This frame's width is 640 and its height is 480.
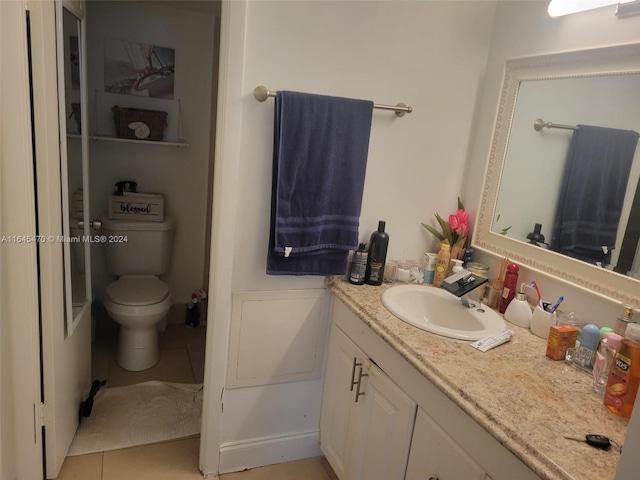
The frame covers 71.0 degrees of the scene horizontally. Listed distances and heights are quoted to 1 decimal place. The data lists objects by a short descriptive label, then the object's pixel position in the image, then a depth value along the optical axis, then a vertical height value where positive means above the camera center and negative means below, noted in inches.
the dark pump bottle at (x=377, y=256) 71.1 -14.9
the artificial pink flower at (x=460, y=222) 75.9 -9.0
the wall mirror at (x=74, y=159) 68.1 -4.8
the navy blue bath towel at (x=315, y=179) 64.2 -3.6
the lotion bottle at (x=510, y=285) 66.9 -16.4
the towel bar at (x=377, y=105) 61.9 +7.9
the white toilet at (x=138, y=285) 98.5 -34.4
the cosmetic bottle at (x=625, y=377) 41.9 -17.8
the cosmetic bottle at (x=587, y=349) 51.7 -19.0
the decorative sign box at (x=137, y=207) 108.0 -16.8
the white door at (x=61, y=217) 61.1 -13.1
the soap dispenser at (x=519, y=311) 62.4 -18.8
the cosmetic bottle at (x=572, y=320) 57.9 -17.8
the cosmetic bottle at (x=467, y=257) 75.5 -14.4
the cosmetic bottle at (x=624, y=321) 48.7 -14.6
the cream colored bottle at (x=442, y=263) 74.2 -15.5
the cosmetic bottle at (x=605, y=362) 46.9 -18.5
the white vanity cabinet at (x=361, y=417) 55.3 -35.3
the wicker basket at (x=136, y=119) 106.0 +4.0
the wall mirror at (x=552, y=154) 53.5 +3.2
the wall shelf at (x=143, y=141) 105.4 -1.1
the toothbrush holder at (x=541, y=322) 58.5 -18.6
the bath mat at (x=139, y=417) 81.7 -54.0
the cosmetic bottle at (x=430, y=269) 76.4 -17.3
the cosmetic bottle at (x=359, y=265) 70.8 -16.5
